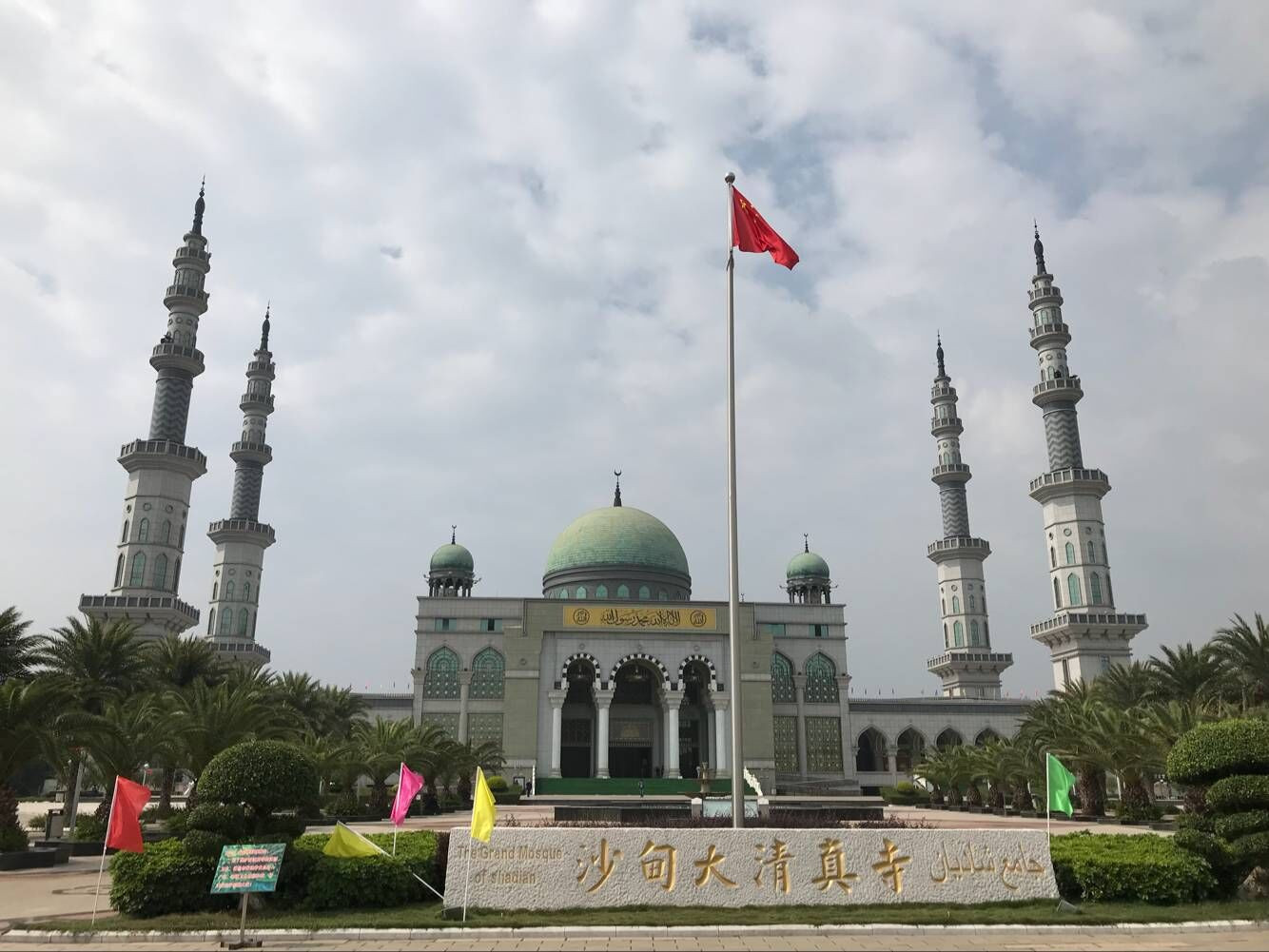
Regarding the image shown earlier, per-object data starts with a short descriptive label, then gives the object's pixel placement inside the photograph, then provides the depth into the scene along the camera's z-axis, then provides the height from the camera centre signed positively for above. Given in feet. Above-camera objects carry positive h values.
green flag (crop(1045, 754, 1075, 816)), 44.45 -1.05
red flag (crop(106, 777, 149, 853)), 39.37 -2.44
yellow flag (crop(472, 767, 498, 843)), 39.24 -2.31
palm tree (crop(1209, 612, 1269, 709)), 98.63 +11.15
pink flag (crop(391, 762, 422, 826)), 47.44 -1.60
